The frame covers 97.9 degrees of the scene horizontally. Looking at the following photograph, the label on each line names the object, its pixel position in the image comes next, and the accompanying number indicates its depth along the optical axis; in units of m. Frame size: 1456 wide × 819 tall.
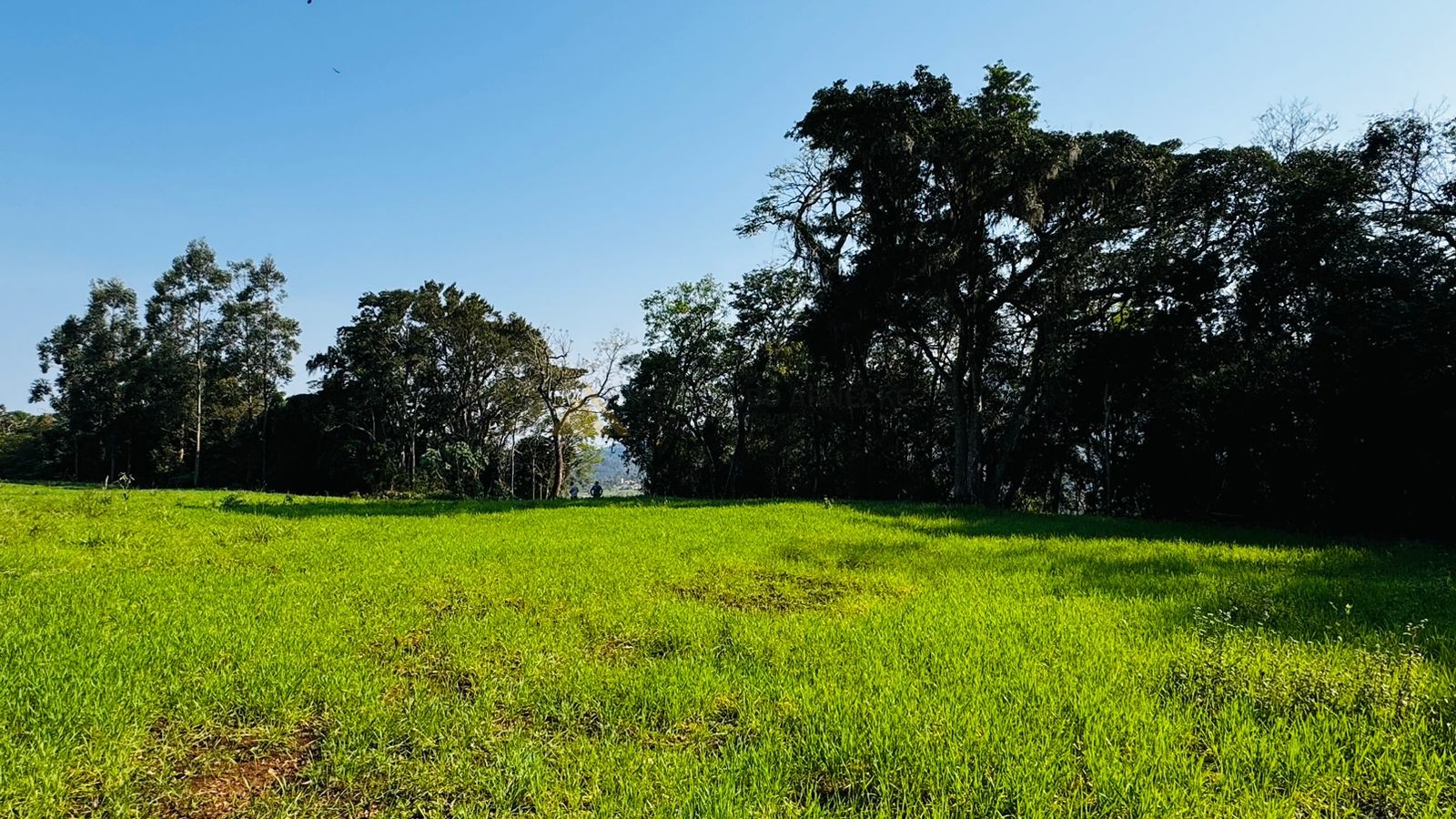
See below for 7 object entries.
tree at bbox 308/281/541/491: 33.25
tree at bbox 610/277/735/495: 28.73
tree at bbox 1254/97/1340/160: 14.95
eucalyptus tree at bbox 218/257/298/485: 37.81
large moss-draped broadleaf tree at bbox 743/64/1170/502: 16.59
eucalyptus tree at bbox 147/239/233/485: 37.09
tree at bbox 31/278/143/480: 37.50
